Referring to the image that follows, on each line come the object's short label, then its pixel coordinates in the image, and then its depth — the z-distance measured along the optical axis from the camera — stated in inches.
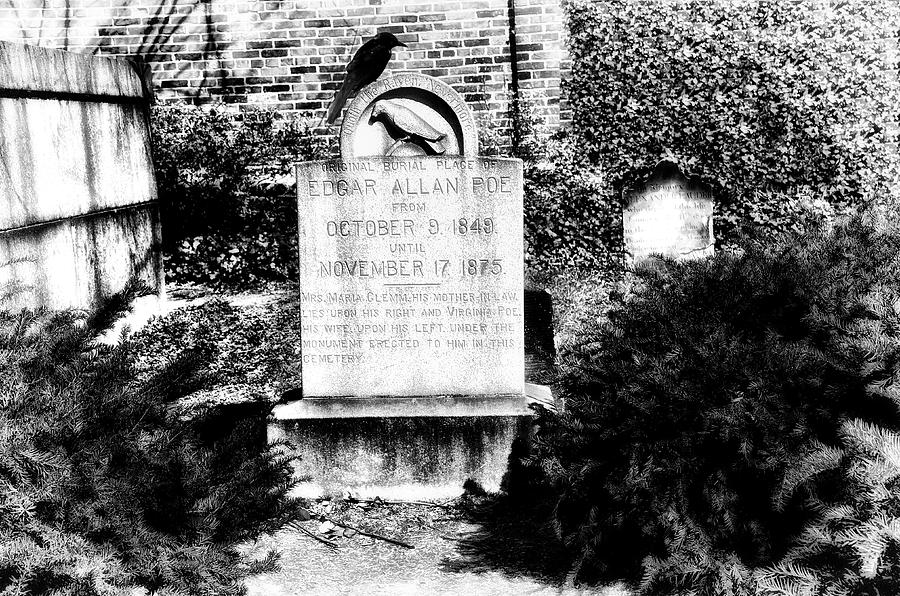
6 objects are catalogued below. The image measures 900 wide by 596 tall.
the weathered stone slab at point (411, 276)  176.1
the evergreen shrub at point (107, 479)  108.4
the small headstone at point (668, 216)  357.1
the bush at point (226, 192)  361.4
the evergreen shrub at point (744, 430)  104.2
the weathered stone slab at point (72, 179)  230.5
